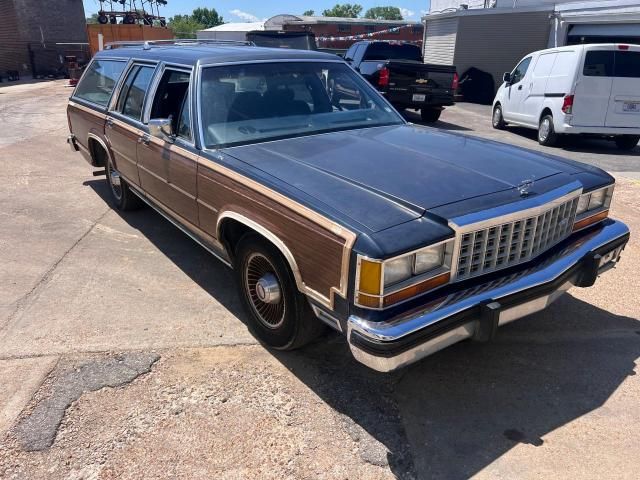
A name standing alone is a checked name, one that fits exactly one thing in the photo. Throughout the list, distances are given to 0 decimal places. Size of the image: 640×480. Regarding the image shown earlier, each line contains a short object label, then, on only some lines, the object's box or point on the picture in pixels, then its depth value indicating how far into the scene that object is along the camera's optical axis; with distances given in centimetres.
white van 959
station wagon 247
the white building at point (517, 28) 1554
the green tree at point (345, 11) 11588
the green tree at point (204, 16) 10962
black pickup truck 1173
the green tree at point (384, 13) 11981
